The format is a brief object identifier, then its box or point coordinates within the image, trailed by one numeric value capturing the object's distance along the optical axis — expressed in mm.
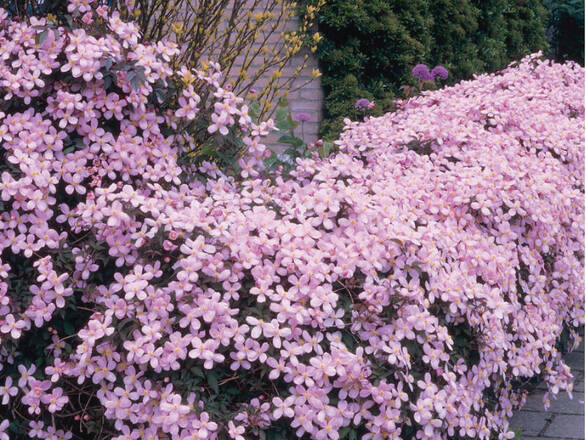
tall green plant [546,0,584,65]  12836
